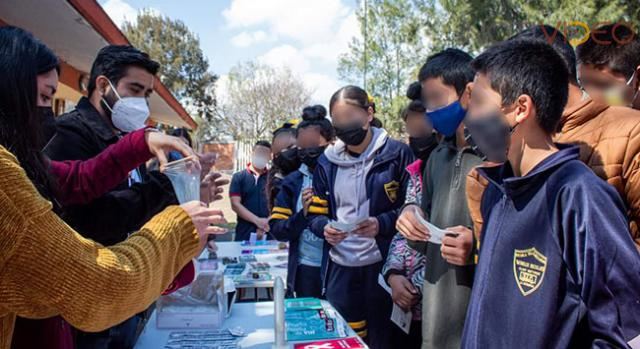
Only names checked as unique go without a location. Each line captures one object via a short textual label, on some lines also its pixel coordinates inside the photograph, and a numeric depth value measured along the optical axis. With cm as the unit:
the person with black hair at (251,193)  565
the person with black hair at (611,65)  175
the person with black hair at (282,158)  425
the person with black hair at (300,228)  345
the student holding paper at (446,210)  192
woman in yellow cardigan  86
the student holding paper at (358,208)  278
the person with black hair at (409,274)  235
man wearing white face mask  191
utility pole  2316
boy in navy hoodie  110
